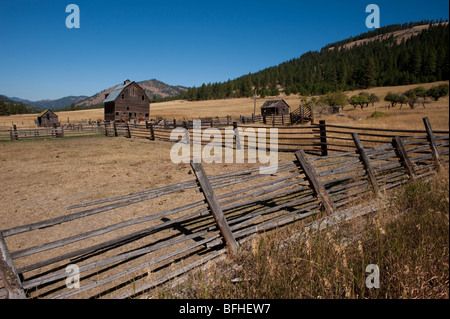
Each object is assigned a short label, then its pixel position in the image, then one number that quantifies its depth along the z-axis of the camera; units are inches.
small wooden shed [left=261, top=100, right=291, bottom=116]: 1887.8
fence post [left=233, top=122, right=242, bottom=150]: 532.9
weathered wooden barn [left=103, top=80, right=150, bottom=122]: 1737.7
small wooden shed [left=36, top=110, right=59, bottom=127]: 1632.6
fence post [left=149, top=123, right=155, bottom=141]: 772.0
